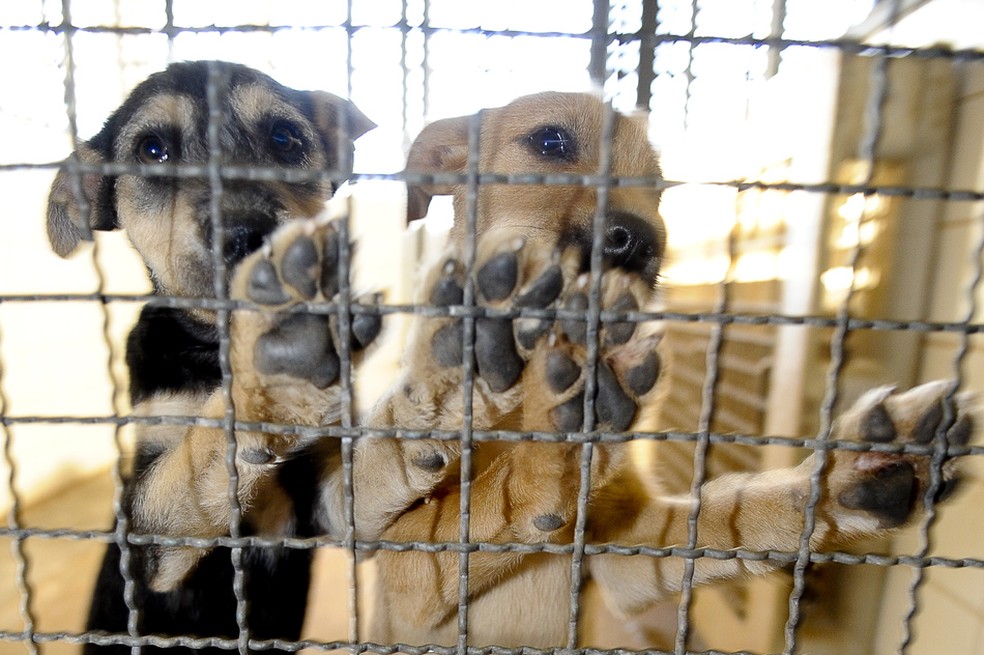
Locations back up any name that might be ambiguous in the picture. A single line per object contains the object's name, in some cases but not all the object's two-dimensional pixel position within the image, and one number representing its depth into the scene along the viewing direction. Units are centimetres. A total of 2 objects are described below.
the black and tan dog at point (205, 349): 34
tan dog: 32
